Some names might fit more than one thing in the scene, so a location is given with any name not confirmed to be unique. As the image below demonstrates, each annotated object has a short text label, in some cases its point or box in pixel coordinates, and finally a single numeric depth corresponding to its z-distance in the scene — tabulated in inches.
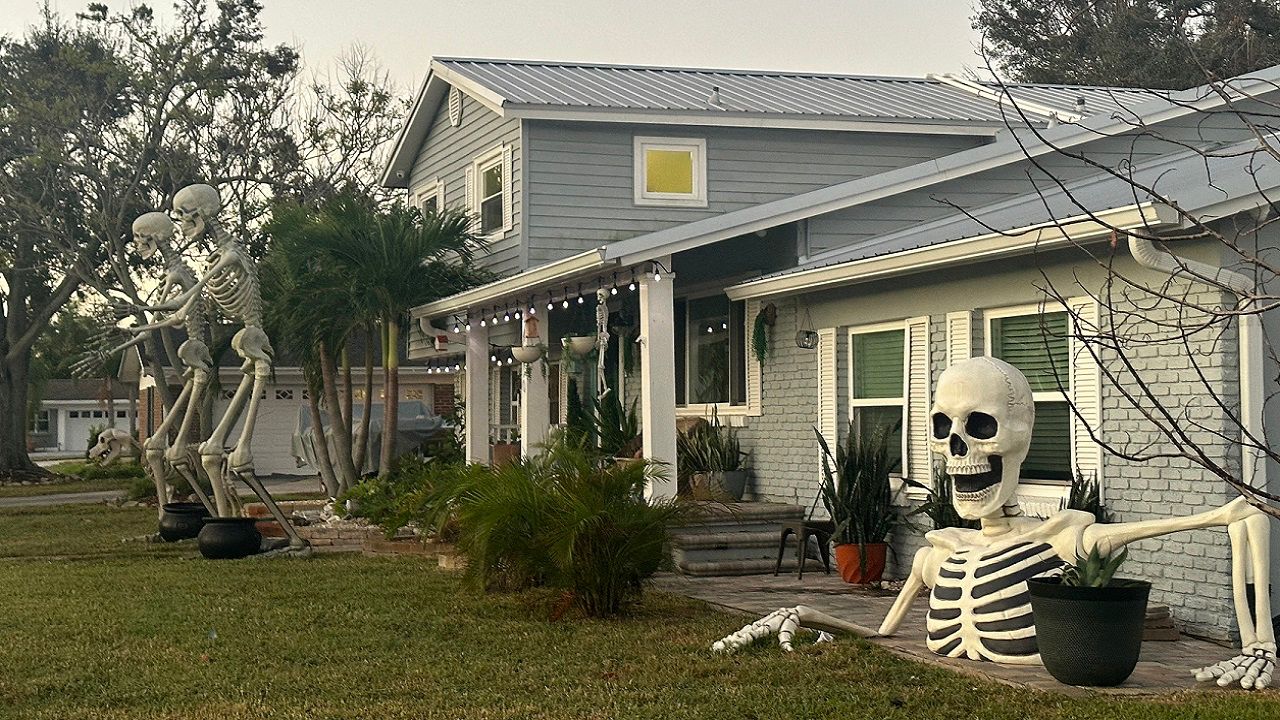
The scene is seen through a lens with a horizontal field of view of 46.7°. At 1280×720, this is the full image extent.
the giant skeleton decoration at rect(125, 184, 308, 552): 594.9
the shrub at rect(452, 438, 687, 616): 386.6
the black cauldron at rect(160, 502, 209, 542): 645.9
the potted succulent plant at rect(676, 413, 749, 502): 564.7
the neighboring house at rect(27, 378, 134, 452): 2714.1
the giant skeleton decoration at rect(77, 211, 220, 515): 600.7
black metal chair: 464.1
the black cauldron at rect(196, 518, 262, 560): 577.3
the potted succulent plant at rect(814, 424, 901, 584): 455.2
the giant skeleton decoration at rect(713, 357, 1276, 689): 309.7
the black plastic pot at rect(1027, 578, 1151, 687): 280.7
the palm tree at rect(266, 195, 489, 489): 698.2
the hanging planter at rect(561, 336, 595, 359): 632.4
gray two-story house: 382.9
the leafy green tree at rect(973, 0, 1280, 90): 1208.8
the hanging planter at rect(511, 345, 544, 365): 627.2
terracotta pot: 453.7
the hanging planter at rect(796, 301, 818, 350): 520.4
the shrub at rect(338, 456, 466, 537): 519.5
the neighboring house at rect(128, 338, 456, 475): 1376.7
